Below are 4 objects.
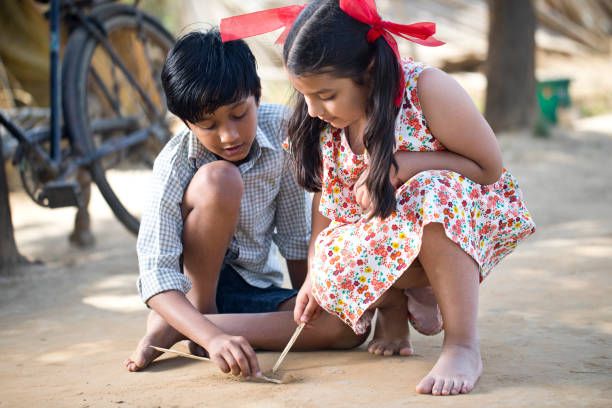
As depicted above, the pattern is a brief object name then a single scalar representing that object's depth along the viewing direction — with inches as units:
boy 68.6
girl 58.2
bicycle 109.6
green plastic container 236.1
